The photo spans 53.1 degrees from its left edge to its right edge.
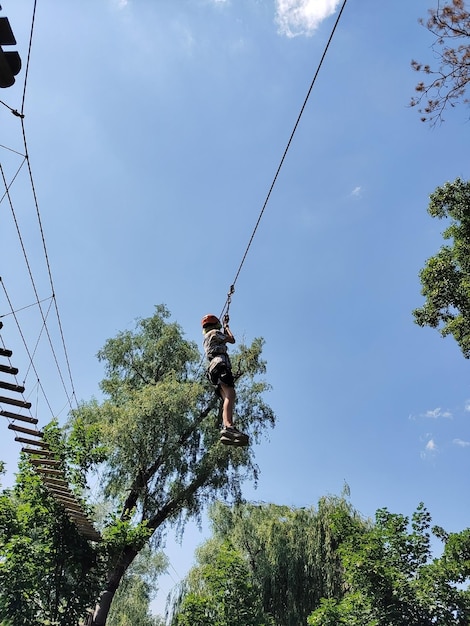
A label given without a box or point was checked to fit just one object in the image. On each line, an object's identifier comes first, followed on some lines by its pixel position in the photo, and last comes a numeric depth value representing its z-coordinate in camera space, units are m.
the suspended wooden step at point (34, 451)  6.91
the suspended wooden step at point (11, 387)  4.95
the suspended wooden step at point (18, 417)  5.76
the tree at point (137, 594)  18.36
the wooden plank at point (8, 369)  4.64
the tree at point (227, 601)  9.96
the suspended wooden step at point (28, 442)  6.46
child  4.79
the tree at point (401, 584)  9.91
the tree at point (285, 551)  13.11
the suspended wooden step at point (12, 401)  5.20
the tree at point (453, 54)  7.88
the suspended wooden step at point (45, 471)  7.30
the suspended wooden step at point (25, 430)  6.15
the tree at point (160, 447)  11.80
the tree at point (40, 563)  8.44
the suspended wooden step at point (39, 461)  7.15
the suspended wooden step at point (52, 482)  7.96
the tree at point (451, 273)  11.74
